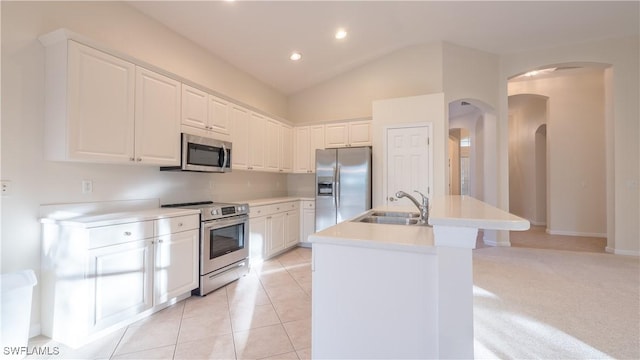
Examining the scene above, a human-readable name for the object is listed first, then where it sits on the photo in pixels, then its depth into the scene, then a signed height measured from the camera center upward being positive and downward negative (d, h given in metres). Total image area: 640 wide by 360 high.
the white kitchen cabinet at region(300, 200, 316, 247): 4.87 -0.61
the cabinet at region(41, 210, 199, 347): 2.00 -0.70
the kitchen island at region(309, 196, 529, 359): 1.17 -0.50
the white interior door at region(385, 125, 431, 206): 4.24 +0.34
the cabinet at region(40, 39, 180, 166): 2.11 +0.61
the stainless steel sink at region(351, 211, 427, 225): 2.32 -0.29
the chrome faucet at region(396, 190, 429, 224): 2.01 -0.18
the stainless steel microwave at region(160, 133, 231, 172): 2.99 +0.32
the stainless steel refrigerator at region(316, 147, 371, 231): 4.33 -0.02
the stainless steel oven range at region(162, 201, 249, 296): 2.90 -0.69
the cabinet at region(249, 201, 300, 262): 3.80 -0.68
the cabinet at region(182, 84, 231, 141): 3.07 +0.80
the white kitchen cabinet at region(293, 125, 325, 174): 5.06 +0.68
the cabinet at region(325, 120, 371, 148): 4.74 +0.84
